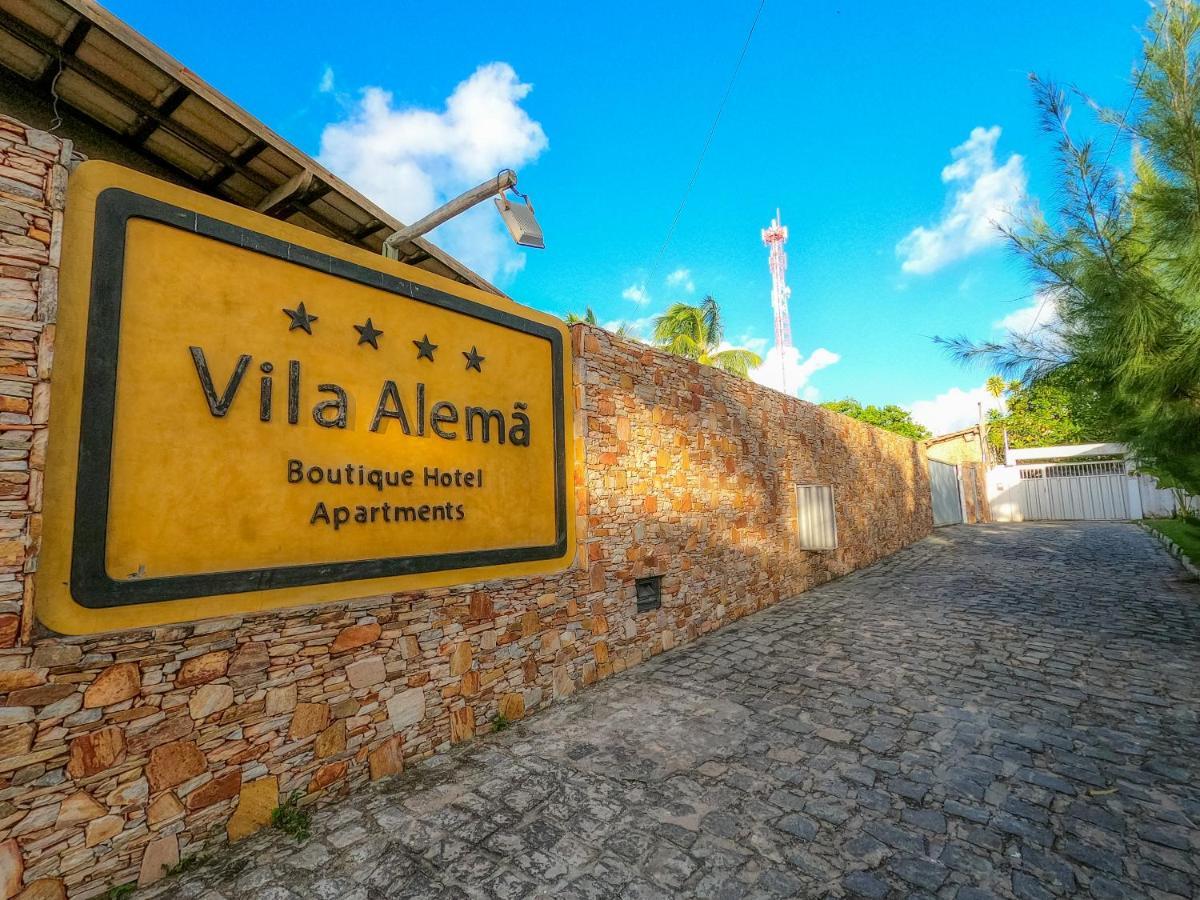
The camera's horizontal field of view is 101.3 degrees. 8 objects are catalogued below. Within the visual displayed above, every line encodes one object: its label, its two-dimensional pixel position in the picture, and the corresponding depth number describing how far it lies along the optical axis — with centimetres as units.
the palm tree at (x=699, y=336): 1819
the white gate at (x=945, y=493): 1784
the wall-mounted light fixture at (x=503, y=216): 430
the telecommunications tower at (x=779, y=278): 3519
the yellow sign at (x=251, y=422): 249
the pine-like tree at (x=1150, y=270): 408
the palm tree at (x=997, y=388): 3262
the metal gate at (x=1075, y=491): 1917
